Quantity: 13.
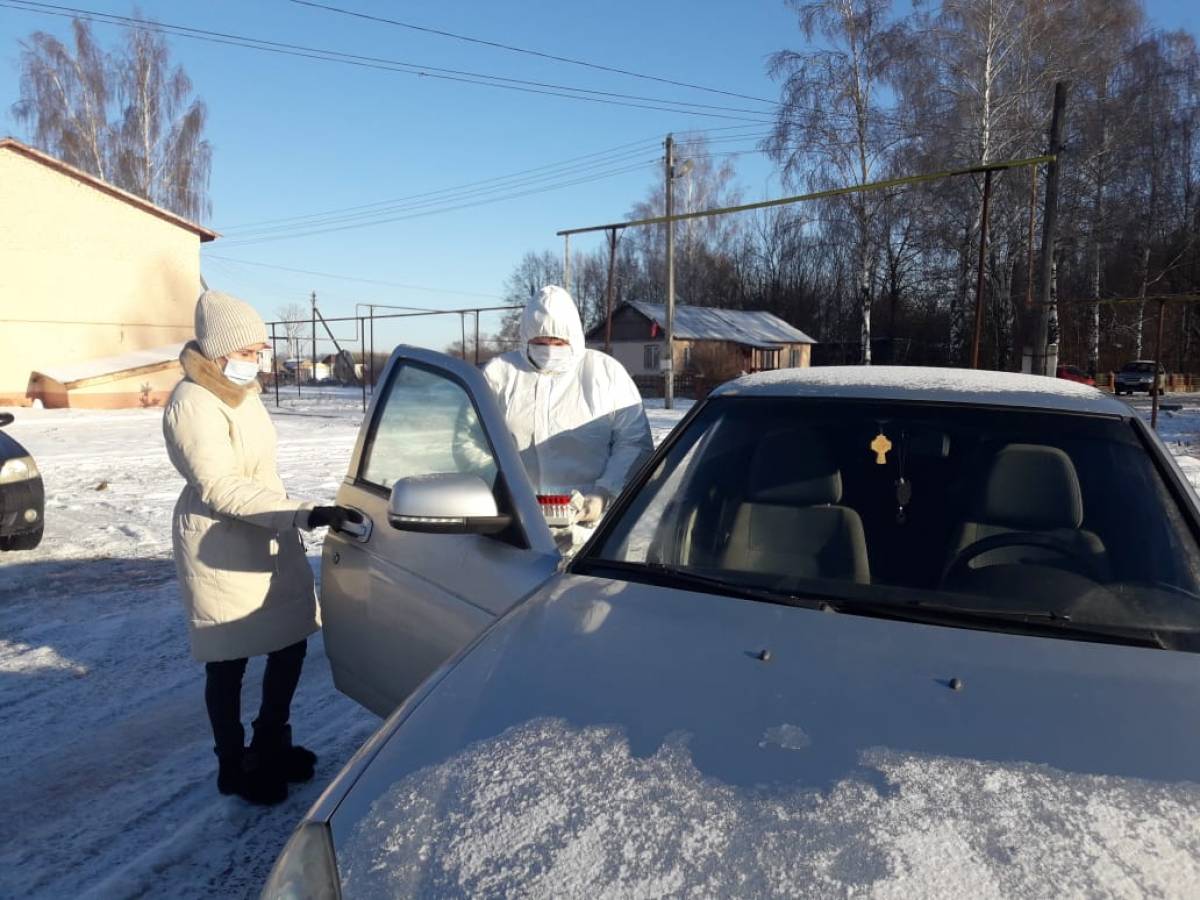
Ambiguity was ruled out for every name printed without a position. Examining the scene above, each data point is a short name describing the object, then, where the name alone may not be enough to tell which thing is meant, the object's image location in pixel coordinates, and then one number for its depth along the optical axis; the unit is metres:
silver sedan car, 1.23
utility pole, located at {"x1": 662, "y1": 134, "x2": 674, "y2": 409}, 24.55
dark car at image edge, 6.66
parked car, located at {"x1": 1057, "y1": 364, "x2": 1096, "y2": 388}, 34.05
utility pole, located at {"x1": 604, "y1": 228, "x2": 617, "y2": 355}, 15.30
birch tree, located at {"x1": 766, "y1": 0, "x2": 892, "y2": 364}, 26.98
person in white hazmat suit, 3.45
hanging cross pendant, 2.55
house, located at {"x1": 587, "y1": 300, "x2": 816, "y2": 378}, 45.91
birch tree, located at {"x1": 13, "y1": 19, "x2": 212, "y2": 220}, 33.47
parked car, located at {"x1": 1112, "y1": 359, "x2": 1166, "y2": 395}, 34.84
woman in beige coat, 2.97
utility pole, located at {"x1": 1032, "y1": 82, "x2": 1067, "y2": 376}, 16.11
